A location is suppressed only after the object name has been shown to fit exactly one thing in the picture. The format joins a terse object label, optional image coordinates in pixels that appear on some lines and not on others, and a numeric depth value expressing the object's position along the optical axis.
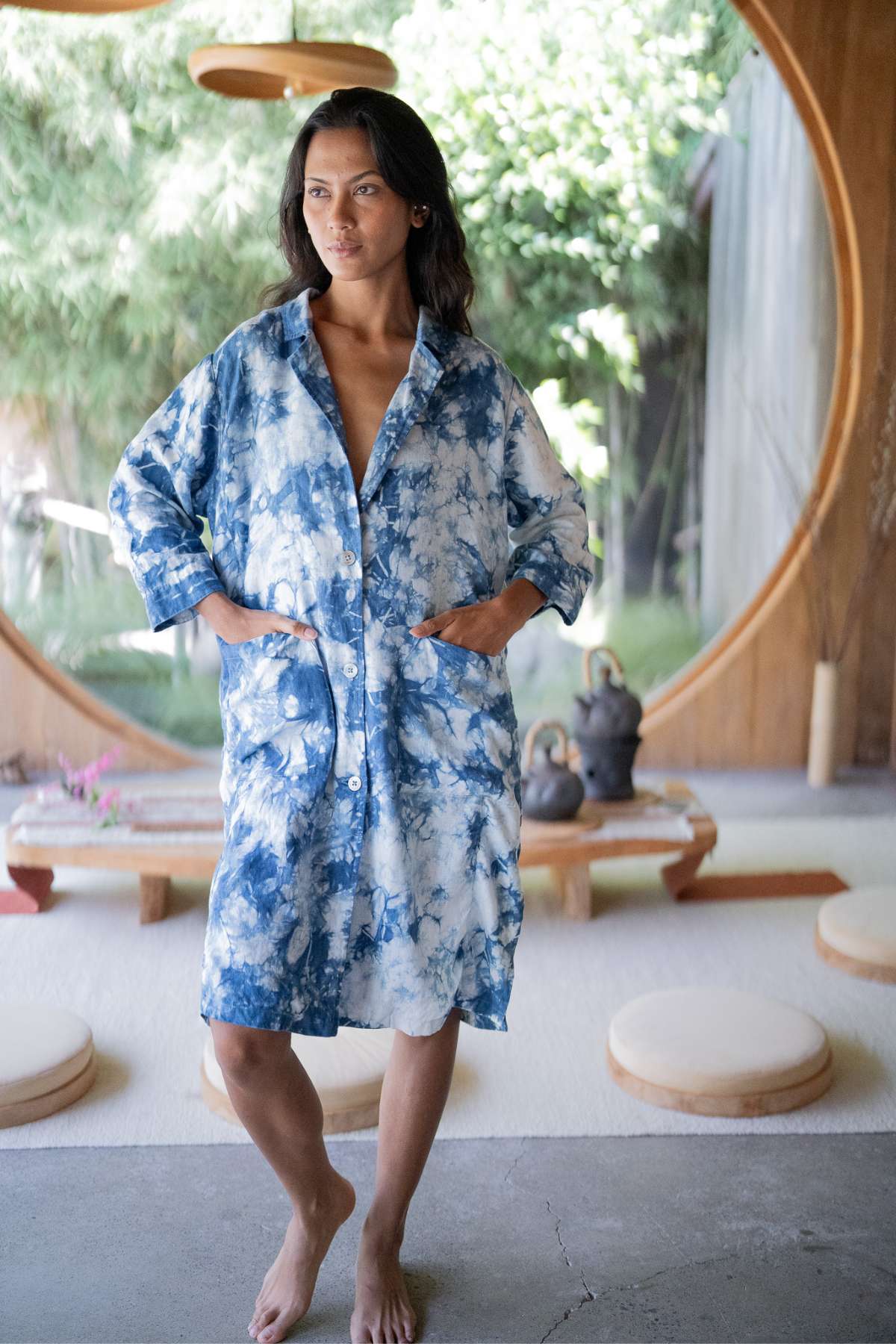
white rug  2.54
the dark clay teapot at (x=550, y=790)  3.68
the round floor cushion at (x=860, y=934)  3.19
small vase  5.07
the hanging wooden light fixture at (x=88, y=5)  2.94
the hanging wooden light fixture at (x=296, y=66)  3.48
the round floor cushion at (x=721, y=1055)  2.53
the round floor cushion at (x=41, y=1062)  2.51
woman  1.77
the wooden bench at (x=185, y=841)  3.50
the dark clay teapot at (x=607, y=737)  3.88
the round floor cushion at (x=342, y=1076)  2.48
